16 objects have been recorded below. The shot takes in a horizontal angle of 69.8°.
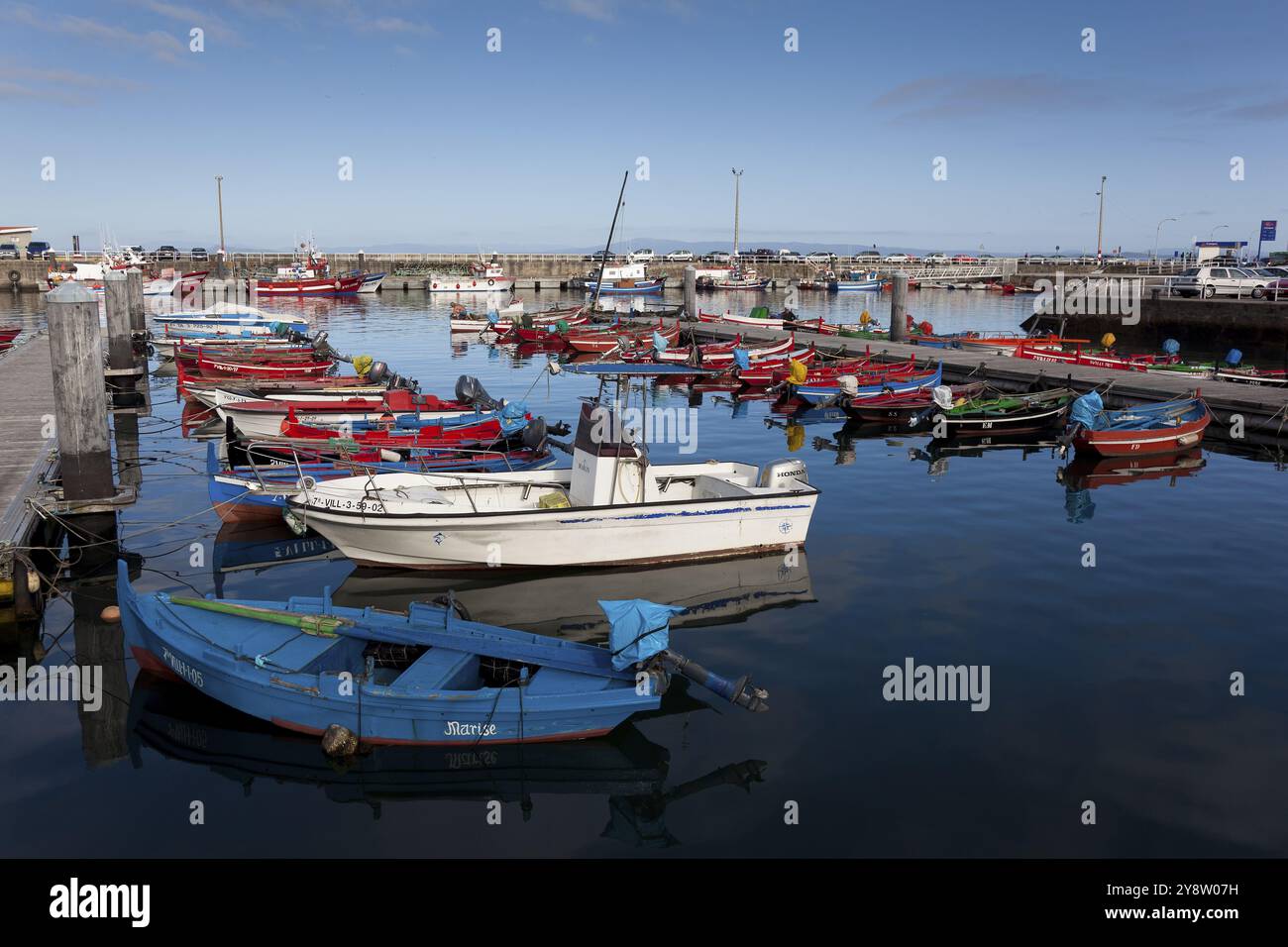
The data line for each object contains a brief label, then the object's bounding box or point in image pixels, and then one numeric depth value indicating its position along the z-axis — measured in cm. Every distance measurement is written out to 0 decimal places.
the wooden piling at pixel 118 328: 3434
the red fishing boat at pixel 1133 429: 2528
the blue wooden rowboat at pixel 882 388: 3192
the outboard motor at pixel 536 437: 2295
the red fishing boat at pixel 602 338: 4916
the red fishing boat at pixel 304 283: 9481
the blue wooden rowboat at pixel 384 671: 1016
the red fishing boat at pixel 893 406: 3147
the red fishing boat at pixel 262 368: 3350
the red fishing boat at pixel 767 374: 3991
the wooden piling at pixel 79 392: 1614
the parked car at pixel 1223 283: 6022
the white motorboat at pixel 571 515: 1593
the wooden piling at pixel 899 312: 4747
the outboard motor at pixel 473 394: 2614
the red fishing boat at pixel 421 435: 2292
